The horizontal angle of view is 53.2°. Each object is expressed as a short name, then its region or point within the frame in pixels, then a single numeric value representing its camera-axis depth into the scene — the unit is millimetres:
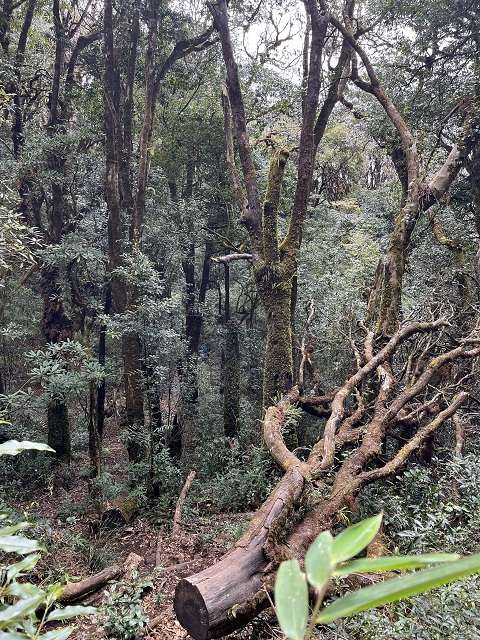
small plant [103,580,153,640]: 3580
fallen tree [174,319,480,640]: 2977
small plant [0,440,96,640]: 1027
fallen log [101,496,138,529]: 7309
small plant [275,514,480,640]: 552
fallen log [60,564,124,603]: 4383
